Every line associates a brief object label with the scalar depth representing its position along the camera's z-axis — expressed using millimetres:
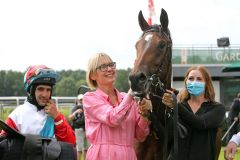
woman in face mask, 4641
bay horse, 4336
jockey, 3759
